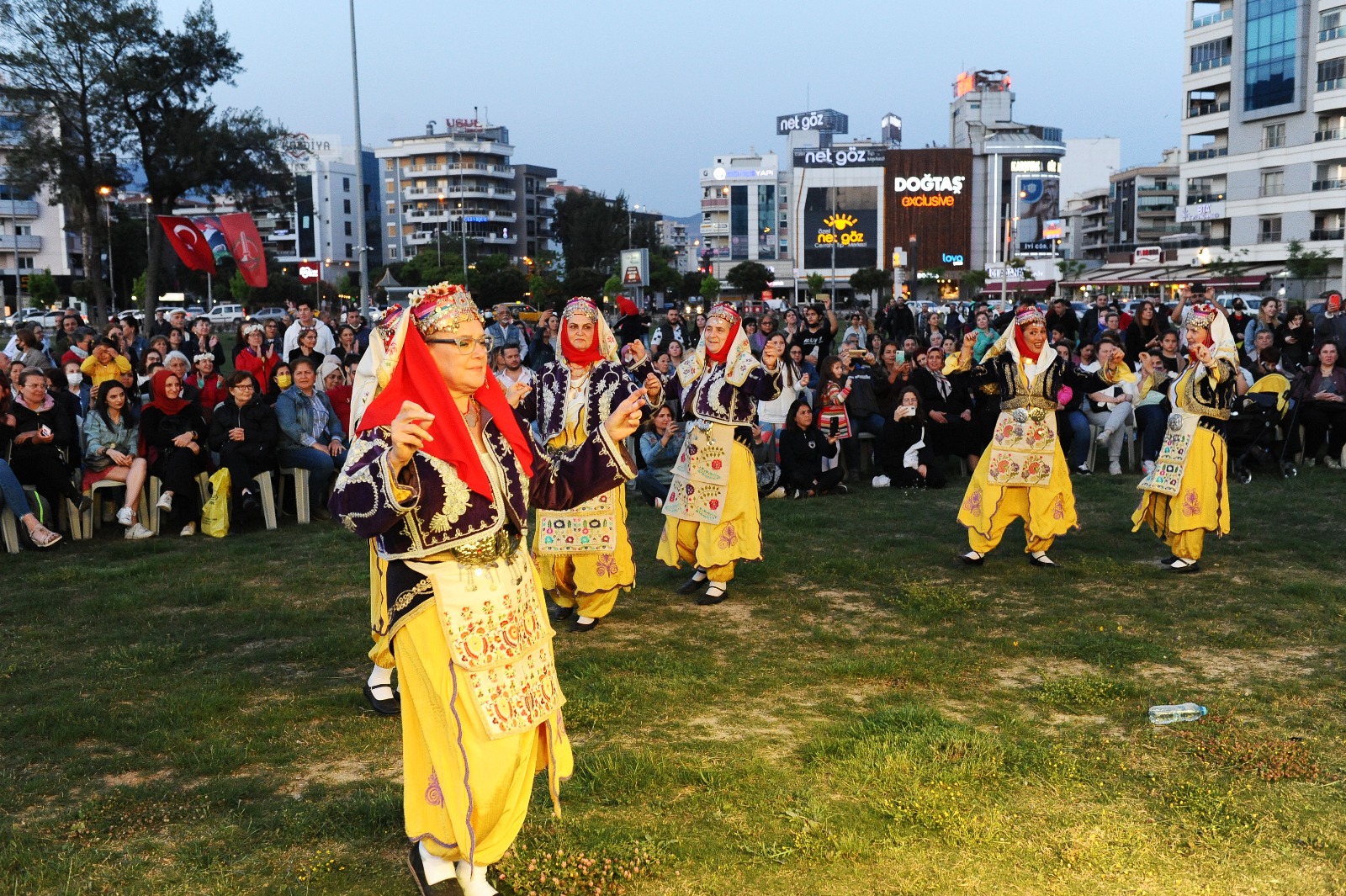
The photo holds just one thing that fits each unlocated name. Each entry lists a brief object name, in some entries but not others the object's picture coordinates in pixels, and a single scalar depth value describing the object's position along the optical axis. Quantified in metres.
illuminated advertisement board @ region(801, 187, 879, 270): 93.06
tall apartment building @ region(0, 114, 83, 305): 72.44
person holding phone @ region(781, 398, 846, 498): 11.98
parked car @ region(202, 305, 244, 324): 53.28
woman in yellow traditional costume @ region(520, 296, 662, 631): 7.07
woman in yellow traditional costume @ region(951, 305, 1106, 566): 8.37
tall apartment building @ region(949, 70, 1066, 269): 91.88
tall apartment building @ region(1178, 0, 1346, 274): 53.16
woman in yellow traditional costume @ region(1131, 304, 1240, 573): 8.19
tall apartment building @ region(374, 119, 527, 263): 99.12
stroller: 12.38
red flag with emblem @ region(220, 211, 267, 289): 18.81
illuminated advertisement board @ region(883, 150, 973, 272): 93.62
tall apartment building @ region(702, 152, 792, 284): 110.19
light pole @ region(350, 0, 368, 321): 29.88
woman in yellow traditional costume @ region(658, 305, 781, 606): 7.90
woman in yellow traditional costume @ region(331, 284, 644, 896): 3.53
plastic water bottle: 5.40
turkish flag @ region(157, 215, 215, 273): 19.03
